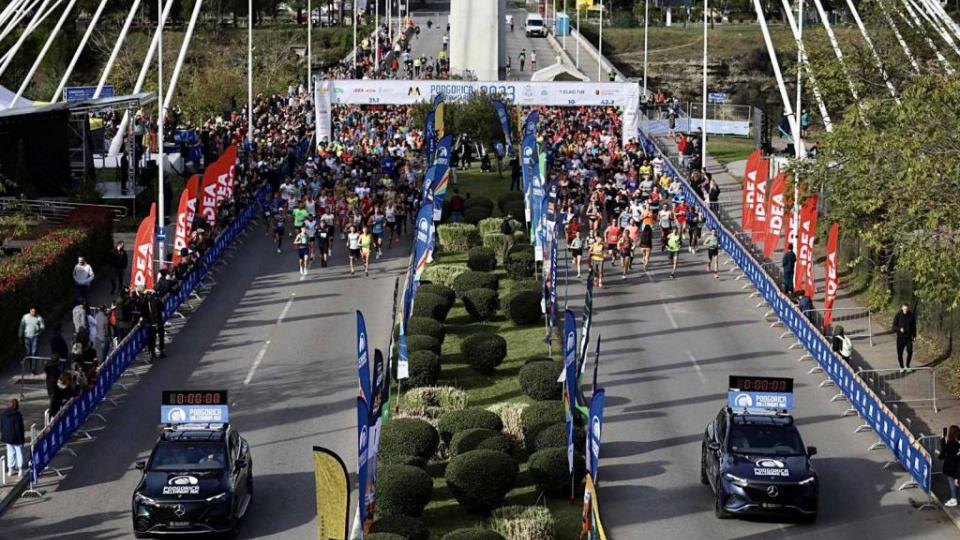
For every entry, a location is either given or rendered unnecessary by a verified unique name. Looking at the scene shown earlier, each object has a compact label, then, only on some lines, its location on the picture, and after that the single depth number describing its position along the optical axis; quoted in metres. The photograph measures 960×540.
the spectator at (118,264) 43.34
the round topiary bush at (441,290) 41.19
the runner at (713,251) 46.25
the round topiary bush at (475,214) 54.39
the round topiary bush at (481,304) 41.03
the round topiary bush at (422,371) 34.34
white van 133.00
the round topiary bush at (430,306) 39.78
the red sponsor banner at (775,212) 44.47
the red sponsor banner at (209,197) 47.72
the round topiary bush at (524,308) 40.38
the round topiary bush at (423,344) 35.83
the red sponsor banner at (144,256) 39.00
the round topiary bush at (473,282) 43.00
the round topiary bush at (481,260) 46.50
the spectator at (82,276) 41.38
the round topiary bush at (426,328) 37.59
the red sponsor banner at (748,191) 50.03
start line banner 70.00
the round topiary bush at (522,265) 45.84
